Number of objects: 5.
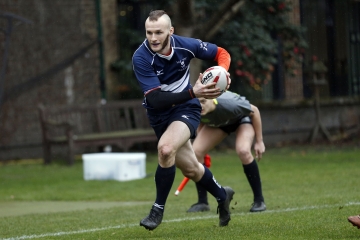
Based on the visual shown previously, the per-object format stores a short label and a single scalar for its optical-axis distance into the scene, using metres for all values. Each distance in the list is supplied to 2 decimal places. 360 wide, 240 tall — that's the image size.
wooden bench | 30.25
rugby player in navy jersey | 13.02
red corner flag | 17.80
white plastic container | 25.19
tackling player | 16.48
